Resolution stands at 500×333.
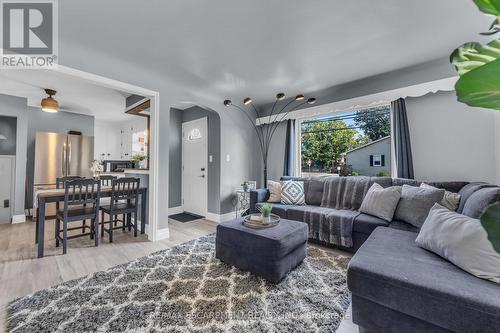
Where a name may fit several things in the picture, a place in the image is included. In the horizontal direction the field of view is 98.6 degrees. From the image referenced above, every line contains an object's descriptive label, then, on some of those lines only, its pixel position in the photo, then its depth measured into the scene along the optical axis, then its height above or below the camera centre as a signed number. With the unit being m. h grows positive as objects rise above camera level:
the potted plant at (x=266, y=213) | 2.22 -0.46
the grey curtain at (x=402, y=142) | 2.90 +0.37
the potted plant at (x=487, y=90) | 0.44 +0.17
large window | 3.31 +0.43
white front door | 4.39 +0.07
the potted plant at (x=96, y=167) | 3.40 +0.04
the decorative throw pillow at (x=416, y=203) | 2.24 -0.37
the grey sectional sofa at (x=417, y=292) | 1.04 -0.65
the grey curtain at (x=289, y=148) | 4.10 +0.41
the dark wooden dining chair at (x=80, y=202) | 2.55 -0.41
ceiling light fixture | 3.56 +1.10
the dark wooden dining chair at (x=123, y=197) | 2.96 -0.39
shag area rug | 1.44 -1.03
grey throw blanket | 2.57 -0.56
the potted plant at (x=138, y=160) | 4.18 +0.18
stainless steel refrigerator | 4.36 +0.27
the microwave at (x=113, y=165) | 5.13 +0.11
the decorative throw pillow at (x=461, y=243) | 1.22 -0.48
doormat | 4.20 -0.97
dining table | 2.41 -0.36
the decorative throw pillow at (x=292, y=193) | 3.34 -0.38
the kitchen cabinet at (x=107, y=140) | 5.89 +0.82
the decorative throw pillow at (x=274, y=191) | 3.48 -0.36
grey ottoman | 1.89 -0.74
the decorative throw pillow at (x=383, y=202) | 2.46 -0.39
